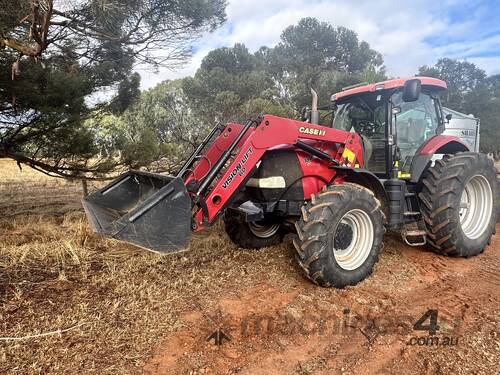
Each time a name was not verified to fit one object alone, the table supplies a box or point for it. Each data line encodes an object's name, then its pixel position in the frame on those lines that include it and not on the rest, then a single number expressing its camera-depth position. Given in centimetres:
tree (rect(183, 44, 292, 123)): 1438
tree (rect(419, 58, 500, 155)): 2114
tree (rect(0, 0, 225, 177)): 511
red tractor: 350
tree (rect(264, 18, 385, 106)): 2317
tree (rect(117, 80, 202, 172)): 746
